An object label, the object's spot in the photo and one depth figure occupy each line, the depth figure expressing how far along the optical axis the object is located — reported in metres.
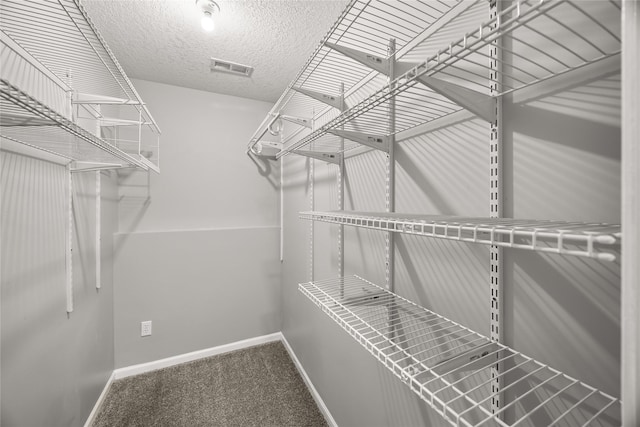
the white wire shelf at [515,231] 0.30
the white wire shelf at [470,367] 0.52
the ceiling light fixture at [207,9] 1.19
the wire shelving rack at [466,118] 0.46
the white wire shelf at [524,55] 0.43
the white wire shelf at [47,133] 0.48
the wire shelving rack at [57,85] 0.60
